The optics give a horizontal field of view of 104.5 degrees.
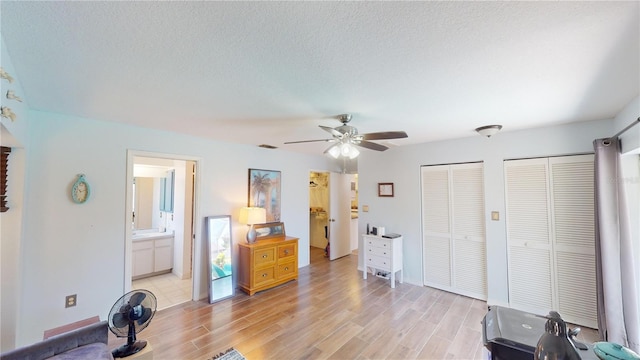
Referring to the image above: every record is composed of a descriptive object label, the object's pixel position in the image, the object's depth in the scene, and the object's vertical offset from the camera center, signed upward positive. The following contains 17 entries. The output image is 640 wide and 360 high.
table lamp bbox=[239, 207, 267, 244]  3.74 -0.42
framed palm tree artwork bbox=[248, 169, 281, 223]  4.13 -0.01
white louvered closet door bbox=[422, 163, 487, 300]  3.52 -0.58
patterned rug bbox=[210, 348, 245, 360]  2.23 -1.51
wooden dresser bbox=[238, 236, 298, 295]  3.62 -1.14
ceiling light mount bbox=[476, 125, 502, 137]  2.87 +0.71
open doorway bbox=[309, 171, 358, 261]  5.46 -0.65
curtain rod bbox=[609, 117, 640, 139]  1.94 +0.52
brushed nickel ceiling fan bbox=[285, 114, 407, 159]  2.37 +0.52
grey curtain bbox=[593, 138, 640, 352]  2.24 -0.64
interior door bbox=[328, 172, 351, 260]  5.43 -0.57
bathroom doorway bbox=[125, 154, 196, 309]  4.05 -0.80
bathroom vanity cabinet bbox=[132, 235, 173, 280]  4.11 -1.13
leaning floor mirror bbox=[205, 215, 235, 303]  3.42 -0.97
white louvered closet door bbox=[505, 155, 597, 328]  2.78 -0.56
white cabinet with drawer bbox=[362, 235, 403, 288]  3.96 -1.09
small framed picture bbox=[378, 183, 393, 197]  4.33 +0.01
